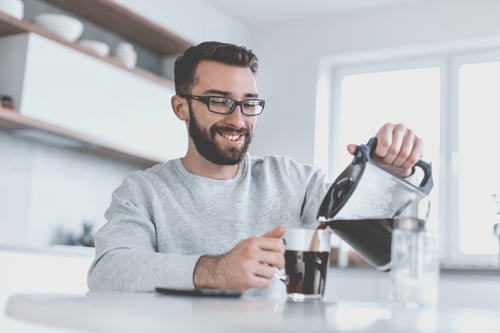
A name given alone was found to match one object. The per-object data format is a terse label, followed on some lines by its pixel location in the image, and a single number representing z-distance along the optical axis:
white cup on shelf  3.88
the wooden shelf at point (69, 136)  3.11
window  4.20
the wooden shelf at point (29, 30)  3.16
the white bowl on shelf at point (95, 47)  3.61
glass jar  0.91
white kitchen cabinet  3.25
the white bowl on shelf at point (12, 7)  3.16
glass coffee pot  1.07
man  1.33
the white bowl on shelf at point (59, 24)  3.41
